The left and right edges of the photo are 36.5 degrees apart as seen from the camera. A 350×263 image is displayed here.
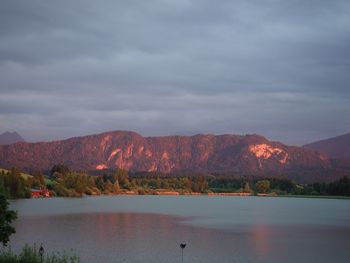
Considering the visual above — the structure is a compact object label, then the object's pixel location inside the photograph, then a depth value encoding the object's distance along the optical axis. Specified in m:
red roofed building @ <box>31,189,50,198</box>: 155.88
